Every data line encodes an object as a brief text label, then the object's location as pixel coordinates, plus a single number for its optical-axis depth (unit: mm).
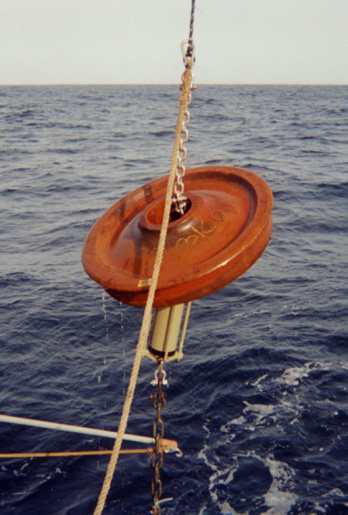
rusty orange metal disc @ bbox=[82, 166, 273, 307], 3061
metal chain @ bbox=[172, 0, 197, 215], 3130
